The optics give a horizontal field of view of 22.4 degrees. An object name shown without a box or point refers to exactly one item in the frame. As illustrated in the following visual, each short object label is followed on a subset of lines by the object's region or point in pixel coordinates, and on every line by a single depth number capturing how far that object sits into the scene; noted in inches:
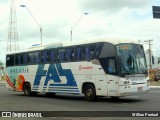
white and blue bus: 791.7
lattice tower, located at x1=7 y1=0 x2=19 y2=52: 3373.5
